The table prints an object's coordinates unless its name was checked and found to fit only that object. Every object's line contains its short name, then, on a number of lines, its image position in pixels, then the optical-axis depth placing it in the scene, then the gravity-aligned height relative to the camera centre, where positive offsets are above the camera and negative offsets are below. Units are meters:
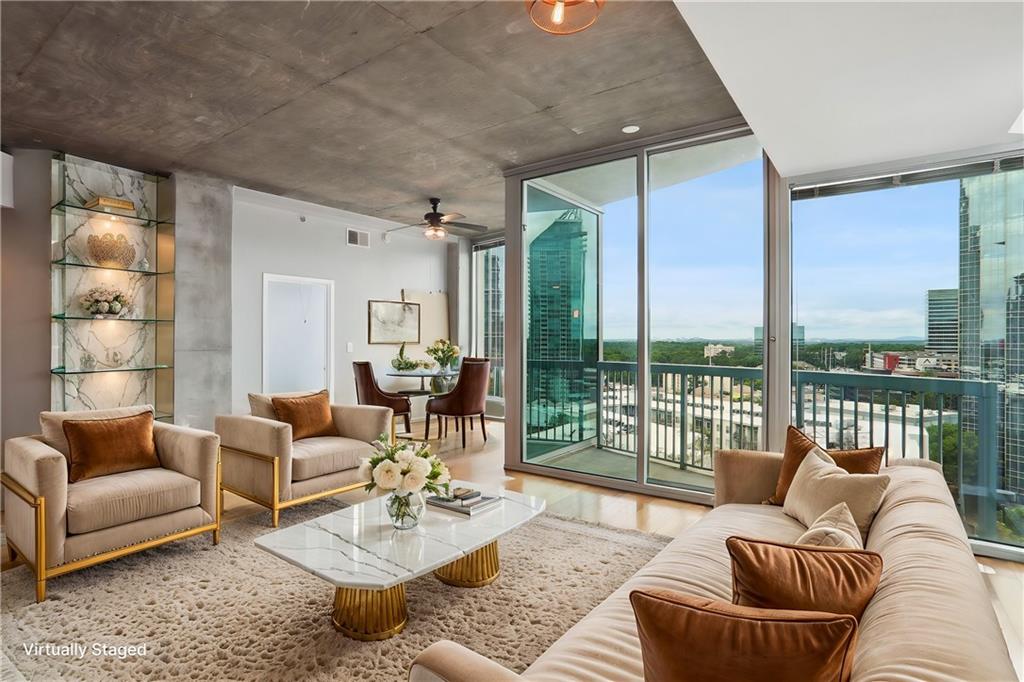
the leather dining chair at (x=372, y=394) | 6.03 -0.63
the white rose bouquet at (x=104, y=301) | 4.52 +0.32
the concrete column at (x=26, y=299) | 4.15 +0.31
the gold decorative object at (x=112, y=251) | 4.56 +0.76
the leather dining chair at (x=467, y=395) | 6.01 -0.64
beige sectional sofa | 0.93 -0.58
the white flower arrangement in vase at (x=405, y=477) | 2.38 -0.62
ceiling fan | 5.58 +1.25
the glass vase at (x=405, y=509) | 2.44 -0.78
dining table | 6.46 -0.43
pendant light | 2.17 +1.34
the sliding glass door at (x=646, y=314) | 3.92 +0.20
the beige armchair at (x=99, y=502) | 2.51 -0.83
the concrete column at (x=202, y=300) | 4.97 +0.37
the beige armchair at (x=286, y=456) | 3.48 -0.81
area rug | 2.03 -1.21
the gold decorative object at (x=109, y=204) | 4.47 +1.14
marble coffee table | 2.06 -0.88
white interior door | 6.15 +0.05
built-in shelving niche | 4.42 +0.47
